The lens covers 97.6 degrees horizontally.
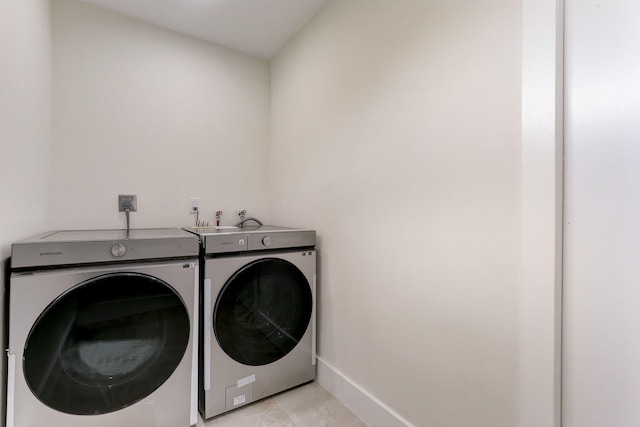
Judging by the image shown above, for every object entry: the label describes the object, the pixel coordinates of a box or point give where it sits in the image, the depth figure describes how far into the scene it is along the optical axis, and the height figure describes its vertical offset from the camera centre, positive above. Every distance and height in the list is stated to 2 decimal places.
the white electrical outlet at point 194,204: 2.09 +0.07
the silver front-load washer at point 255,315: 1.43 -0.57
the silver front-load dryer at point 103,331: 1.06 -0.50
